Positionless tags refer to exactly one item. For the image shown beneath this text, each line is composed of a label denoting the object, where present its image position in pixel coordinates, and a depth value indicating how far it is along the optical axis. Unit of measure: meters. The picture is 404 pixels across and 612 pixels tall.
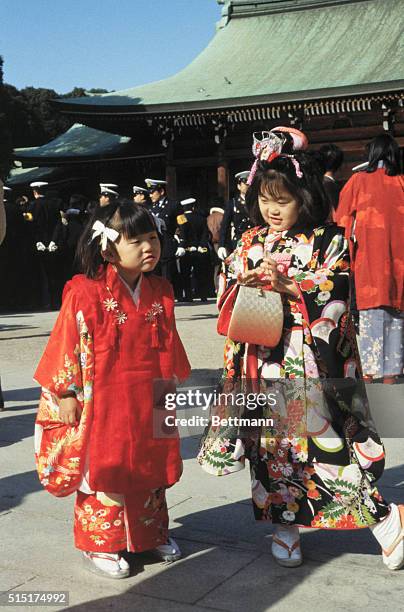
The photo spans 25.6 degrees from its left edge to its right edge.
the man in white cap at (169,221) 11.93
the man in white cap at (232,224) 8.97
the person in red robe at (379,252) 6.25
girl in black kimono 3.17
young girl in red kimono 3.20
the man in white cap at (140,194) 10.70
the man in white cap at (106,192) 9.76
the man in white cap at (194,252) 13.62
